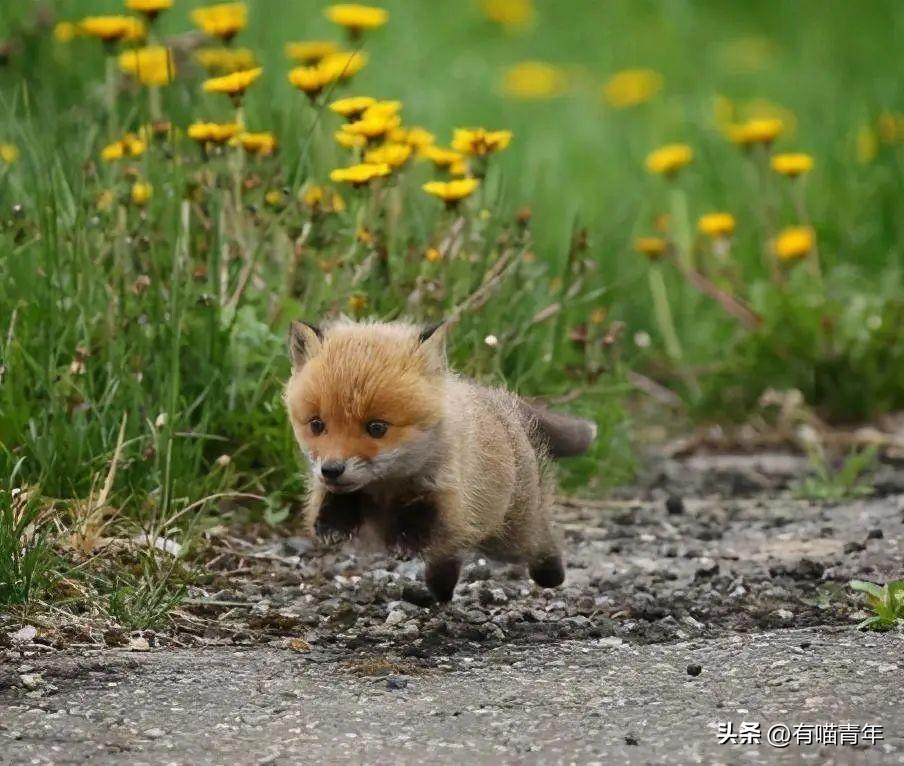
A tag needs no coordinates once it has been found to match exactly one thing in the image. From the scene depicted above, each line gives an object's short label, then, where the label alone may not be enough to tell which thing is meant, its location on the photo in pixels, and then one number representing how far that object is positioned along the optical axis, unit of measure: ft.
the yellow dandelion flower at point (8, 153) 39.60
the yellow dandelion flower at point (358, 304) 40.42
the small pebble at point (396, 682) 27.61
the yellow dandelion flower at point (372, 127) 37.42
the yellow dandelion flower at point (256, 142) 39.19
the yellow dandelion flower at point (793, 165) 49.85
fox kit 28.22
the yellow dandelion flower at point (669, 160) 52.21
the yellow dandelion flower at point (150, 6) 37.63
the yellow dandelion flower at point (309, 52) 39.68
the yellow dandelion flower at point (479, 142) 38.96
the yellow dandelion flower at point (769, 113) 70.64
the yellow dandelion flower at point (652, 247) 50.49
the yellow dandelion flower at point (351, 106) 37.53
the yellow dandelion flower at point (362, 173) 36.63
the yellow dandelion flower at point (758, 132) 52.08
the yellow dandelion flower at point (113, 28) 40.27
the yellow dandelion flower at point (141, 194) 39.54
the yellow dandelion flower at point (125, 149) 39.99
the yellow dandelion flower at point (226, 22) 39.63
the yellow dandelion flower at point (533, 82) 78.64
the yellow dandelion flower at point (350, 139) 38.32
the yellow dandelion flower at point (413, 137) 39.65
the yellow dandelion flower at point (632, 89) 75.97
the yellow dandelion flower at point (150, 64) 41.26
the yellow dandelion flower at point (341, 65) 36.95
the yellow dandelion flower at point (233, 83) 37.58
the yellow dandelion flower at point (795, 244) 52.13
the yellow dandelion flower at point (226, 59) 42.96
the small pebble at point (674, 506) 41.68
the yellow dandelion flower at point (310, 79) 37.27
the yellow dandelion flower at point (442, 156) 40.50
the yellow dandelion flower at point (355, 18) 42.09
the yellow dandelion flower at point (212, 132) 37.81
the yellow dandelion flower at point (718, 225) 52.42
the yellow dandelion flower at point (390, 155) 37.68
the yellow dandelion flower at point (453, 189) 37.93
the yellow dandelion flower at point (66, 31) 47.83
